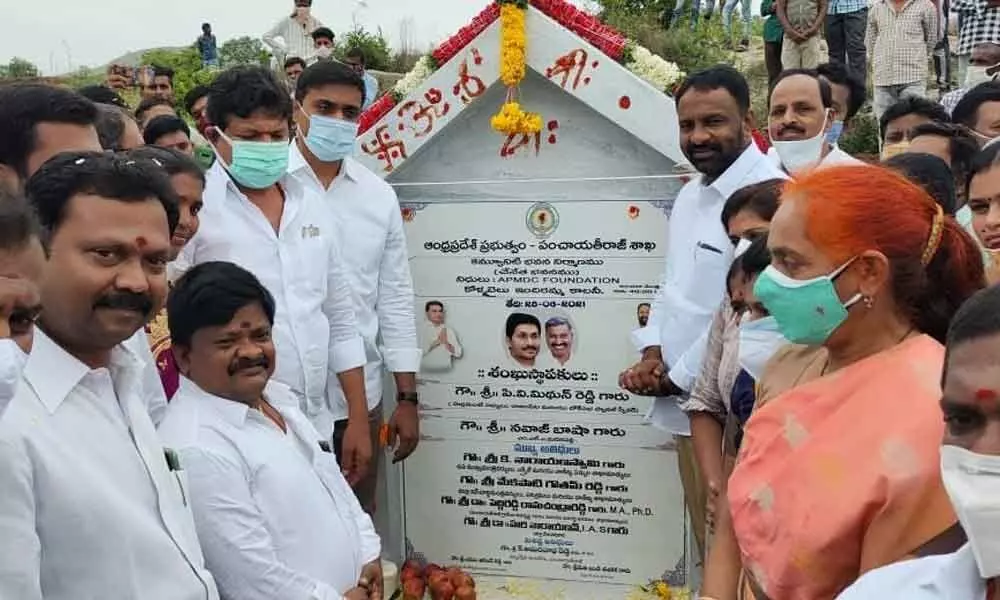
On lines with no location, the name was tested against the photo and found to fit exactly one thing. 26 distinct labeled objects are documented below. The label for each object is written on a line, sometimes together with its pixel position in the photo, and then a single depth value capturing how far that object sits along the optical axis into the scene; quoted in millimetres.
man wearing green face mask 3398
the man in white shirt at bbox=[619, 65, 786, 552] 3568
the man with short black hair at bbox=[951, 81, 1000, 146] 4301
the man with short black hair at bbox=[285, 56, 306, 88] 9377
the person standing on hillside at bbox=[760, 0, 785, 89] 9516
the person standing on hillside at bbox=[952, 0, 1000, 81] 7195
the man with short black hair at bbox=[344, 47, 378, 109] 7156
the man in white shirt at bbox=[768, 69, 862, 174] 4133
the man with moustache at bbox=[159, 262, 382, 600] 2299
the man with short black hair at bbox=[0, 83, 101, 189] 2539
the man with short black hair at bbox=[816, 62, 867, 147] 5703
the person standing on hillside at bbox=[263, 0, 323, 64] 11320
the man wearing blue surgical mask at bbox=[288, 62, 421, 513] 3893
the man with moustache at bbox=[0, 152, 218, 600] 1640
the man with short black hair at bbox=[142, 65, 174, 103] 7473
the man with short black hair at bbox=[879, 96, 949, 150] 4602
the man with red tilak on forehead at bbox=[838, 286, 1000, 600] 1322
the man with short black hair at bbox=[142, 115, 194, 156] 4641
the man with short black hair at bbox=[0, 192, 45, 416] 1523
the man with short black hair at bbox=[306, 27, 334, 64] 10656
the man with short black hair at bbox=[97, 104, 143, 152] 3492
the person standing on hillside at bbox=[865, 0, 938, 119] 8148
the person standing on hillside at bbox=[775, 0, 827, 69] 8711
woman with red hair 1700
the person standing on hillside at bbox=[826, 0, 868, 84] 8891
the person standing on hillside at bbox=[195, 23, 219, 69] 17234
